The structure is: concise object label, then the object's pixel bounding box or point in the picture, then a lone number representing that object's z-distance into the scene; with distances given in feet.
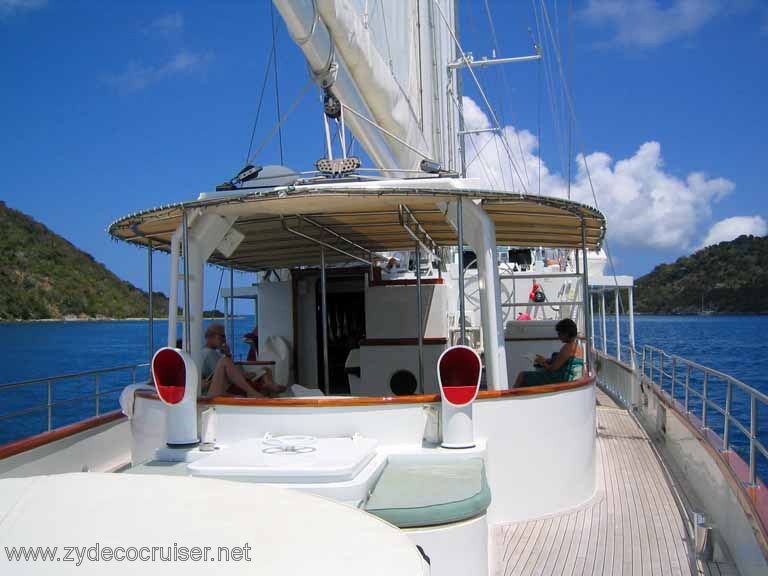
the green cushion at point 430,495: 11.76
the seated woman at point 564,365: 20.66
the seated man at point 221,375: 19.19
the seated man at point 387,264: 34.52
